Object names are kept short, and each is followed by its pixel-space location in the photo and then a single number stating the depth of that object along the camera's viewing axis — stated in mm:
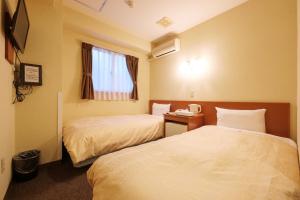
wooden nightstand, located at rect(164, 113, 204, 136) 2309
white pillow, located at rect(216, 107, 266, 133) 1782
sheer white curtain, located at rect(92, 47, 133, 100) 2992
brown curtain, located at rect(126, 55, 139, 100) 3457
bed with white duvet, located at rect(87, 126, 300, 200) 638
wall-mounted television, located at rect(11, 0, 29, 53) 1274
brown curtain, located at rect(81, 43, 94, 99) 2768
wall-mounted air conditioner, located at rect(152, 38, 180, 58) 3045
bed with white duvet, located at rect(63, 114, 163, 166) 1641
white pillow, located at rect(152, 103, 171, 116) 3224
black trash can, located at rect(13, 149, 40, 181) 1587
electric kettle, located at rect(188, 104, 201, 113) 2576
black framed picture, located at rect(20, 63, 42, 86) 1771
